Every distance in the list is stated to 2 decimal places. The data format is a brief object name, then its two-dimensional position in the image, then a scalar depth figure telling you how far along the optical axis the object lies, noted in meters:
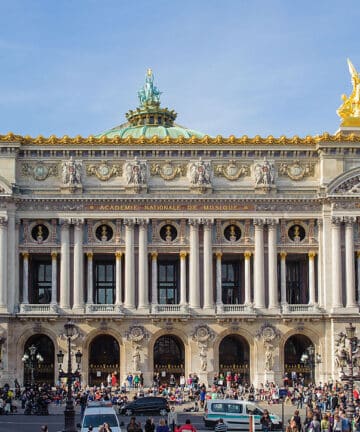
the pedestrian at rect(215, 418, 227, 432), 52.56
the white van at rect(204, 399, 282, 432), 62.56
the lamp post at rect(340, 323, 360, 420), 57.50
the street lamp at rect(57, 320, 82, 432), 54.61
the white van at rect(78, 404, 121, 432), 52.62
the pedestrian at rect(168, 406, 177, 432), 56.29
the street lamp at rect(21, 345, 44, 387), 83.12
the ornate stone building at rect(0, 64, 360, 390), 88.06
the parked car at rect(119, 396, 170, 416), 71.00
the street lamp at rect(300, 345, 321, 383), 76.57
